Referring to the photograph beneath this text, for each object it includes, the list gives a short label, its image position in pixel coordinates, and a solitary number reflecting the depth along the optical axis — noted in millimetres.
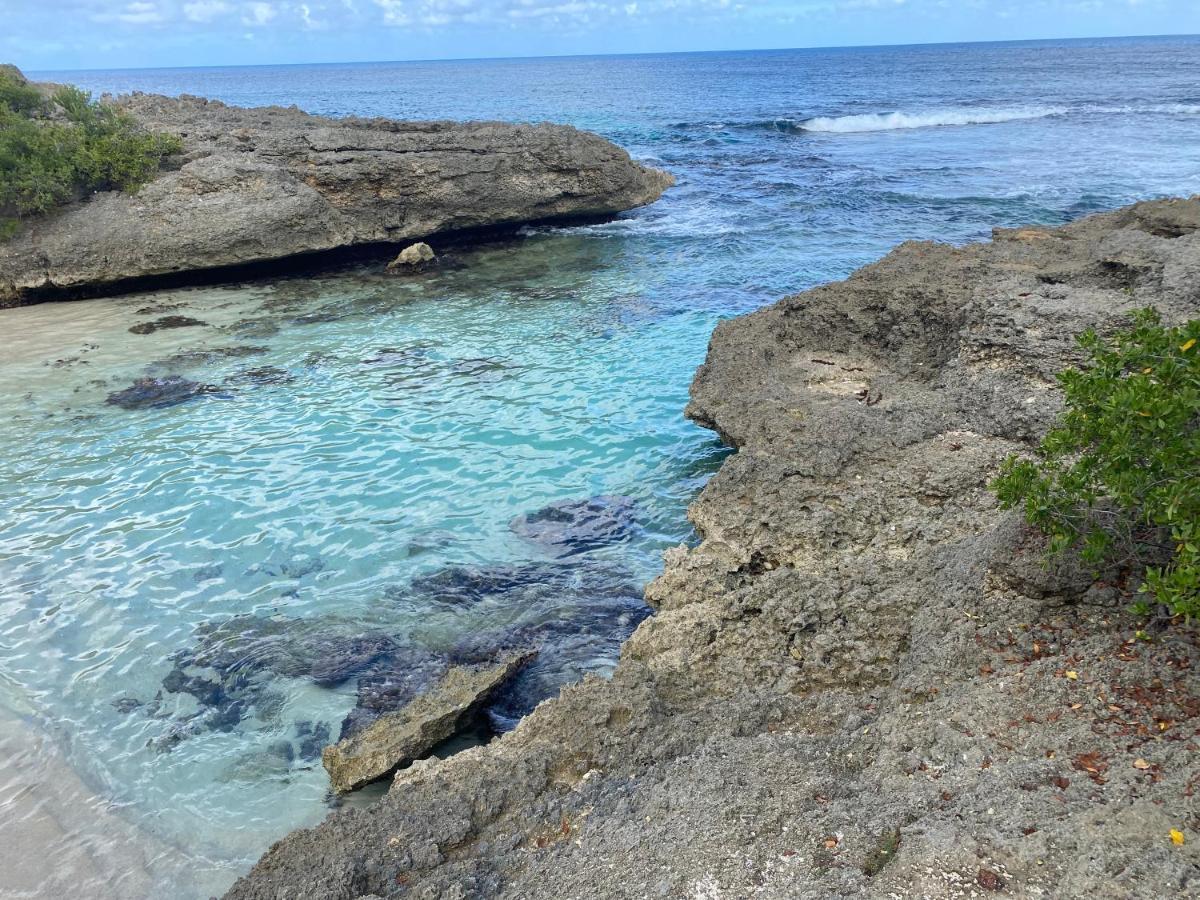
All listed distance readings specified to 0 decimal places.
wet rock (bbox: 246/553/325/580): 8320
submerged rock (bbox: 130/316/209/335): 15141
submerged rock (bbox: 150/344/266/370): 13672
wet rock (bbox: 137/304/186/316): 16116
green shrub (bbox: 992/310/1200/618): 3687
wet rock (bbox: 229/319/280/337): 15109
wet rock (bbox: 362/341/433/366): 13766
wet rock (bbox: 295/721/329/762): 6139
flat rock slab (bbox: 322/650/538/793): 5582
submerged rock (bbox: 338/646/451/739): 6445
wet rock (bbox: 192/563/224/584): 8266
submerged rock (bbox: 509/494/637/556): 8591
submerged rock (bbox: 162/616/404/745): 6648
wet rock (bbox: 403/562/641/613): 7711
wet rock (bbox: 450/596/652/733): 6438
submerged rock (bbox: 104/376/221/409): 12219
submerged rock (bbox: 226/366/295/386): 13039
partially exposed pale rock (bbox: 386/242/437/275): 19219
